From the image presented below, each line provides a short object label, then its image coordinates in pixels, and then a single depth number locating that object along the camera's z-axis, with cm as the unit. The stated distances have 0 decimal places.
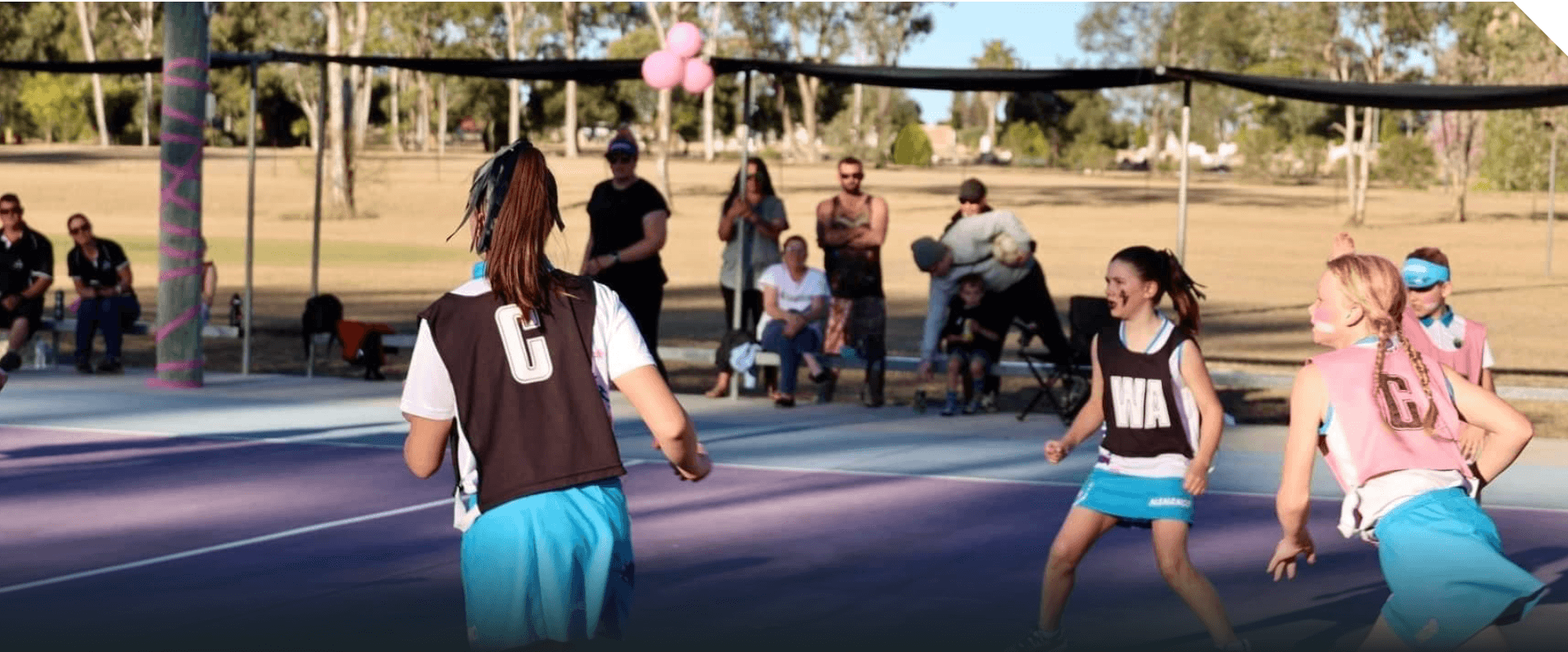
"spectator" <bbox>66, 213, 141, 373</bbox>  1681
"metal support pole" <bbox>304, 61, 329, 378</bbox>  1630
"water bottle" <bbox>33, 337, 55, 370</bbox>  1730
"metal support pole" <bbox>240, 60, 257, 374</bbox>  1655
